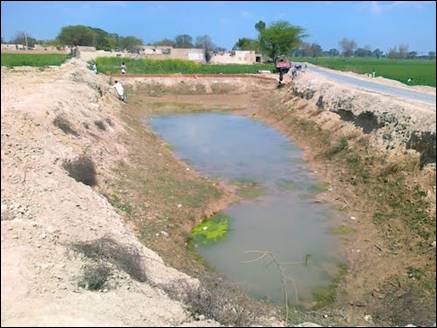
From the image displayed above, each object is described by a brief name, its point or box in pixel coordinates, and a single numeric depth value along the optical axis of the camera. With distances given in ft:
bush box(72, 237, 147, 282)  24.80
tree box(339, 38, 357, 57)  315.88
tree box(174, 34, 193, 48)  408.85
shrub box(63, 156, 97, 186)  38.65
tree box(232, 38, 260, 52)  302.00
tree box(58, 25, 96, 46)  283.38
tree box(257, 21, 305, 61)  215.72
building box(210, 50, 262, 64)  260.17
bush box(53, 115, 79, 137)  45.83
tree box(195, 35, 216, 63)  276.53
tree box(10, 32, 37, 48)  195.12
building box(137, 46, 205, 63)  258.45
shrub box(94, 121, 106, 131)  58.35
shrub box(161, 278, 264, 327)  21.13
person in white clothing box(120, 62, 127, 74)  150.94
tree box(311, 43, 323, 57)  358.23
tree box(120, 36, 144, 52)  328.08
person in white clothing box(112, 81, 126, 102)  109.70
